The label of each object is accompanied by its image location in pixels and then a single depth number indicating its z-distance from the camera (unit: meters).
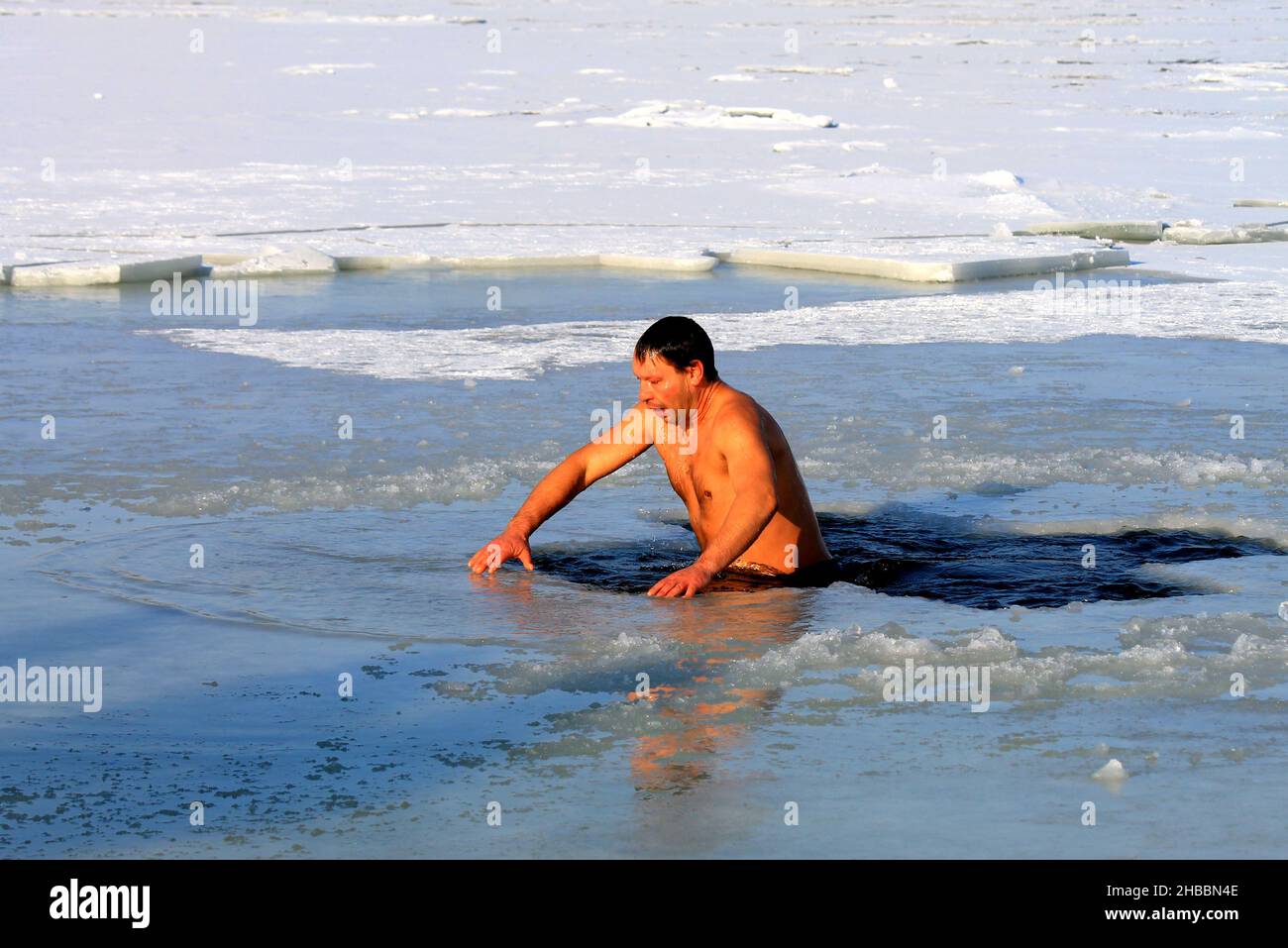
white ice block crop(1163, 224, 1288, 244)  12.85
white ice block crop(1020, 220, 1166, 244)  13.08
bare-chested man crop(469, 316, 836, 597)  4.82
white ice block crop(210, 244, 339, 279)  11.05
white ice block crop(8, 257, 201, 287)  10.48
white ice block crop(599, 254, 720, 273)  11.51
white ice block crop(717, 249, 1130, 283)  11.20
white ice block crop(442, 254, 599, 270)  11.59
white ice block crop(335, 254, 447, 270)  11.56
